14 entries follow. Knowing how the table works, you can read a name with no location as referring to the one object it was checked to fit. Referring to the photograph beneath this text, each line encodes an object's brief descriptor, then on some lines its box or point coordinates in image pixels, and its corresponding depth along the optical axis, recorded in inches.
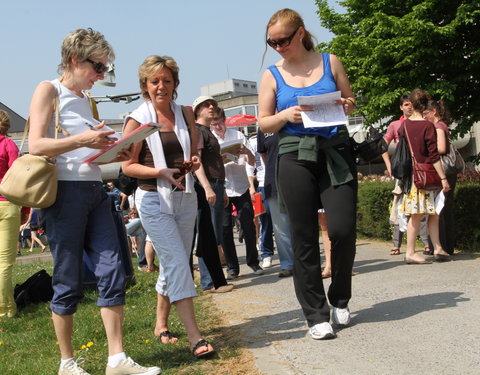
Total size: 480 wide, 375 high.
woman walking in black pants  174.9
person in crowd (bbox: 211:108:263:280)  327.3
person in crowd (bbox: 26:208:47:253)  913.1
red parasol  666.2
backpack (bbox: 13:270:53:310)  299.7
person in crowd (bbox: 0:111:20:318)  261.3
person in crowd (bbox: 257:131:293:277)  305.9
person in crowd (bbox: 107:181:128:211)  644.4
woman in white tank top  153.7
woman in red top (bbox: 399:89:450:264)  297.6
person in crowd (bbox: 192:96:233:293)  270.7
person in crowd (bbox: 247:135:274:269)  359.6
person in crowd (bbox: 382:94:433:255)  315.6
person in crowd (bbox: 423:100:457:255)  314.0
